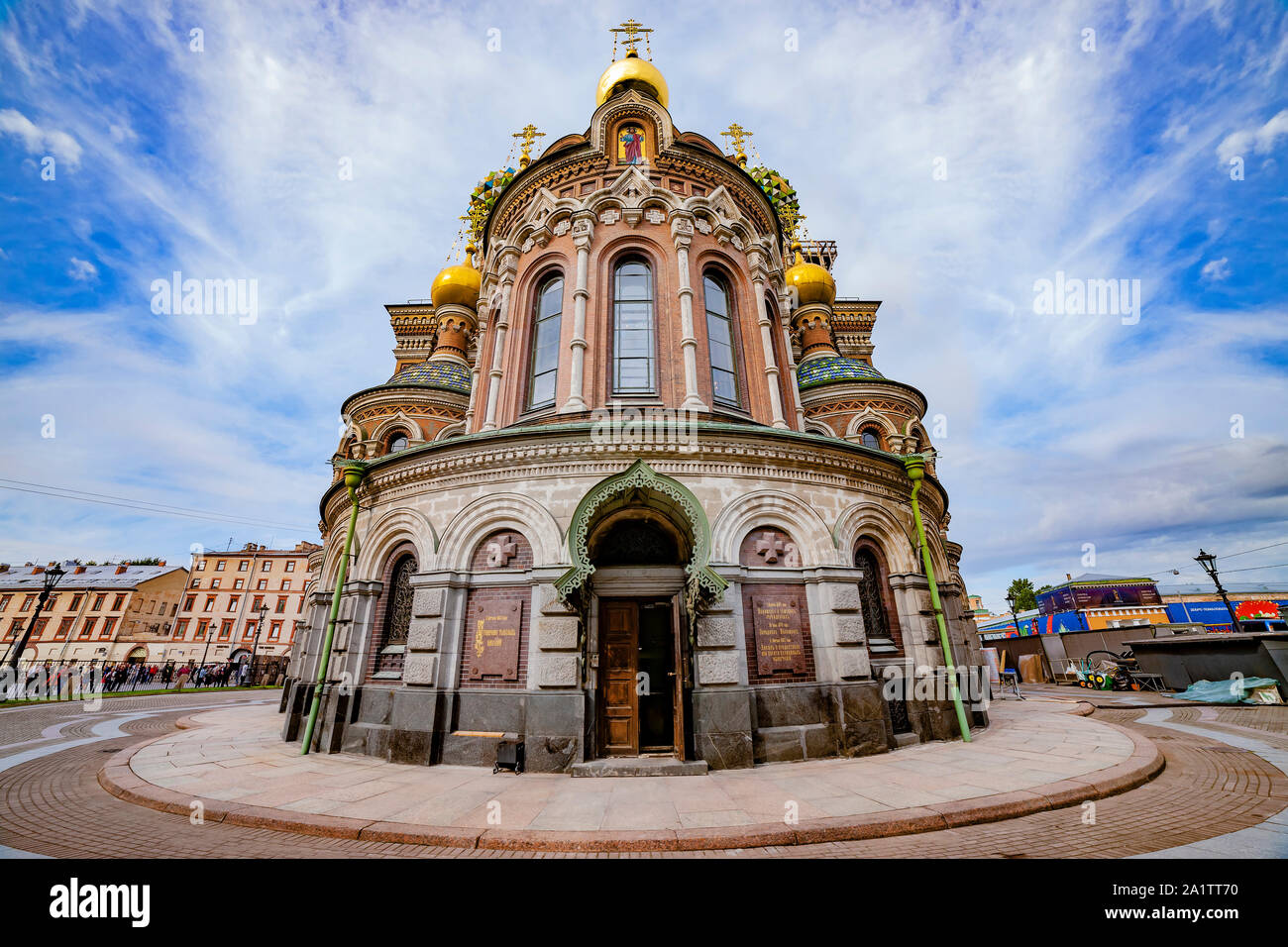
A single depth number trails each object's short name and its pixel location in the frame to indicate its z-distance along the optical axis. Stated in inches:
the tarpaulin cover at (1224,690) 623.8
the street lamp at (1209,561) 911.0
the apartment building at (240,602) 2252.7
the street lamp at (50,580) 899.5
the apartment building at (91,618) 2082.9
